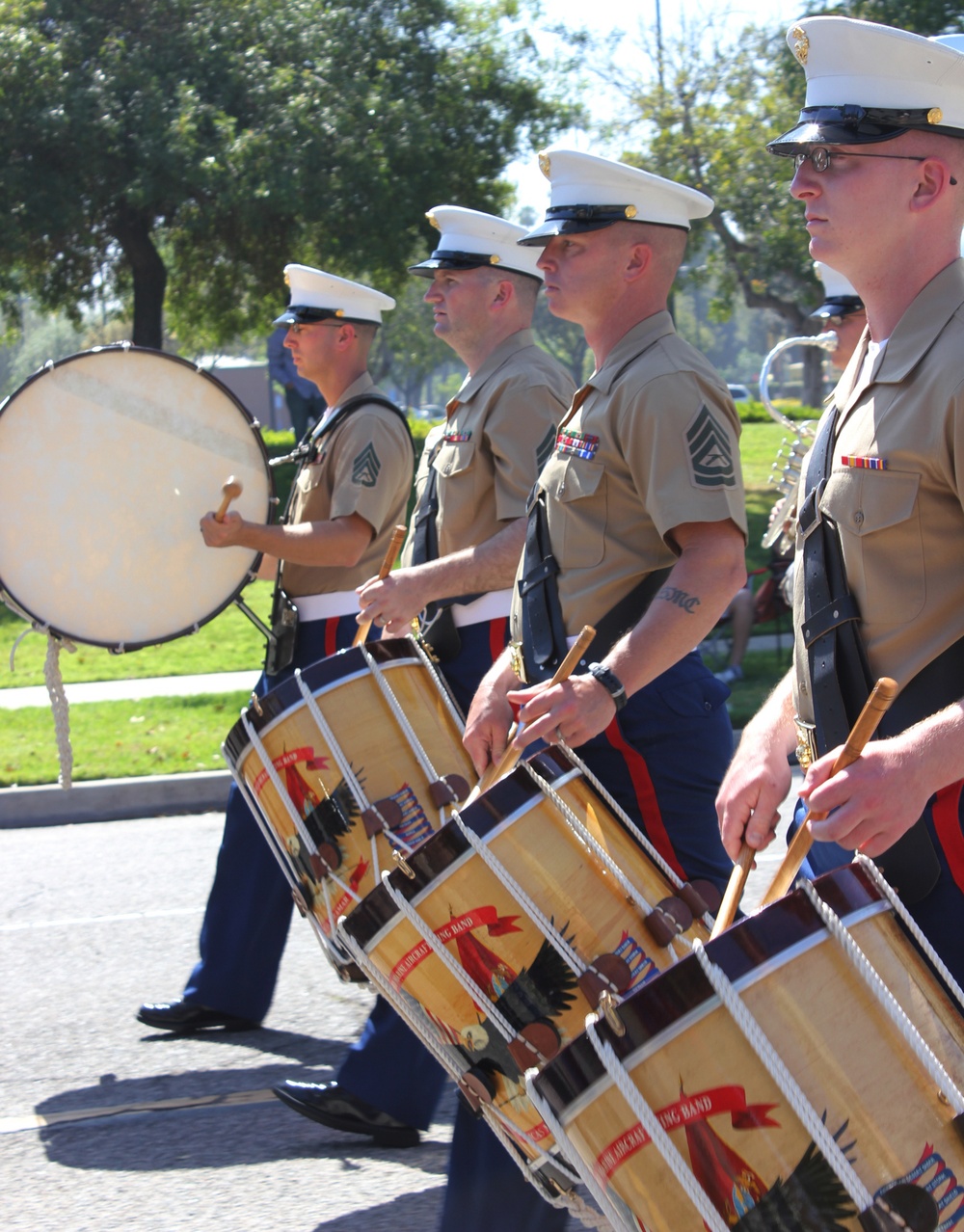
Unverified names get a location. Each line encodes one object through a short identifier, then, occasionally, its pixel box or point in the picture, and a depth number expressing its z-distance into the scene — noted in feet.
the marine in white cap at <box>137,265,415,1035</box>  14.29
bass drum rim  14.62
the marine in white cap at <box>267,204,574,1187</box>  11.73
